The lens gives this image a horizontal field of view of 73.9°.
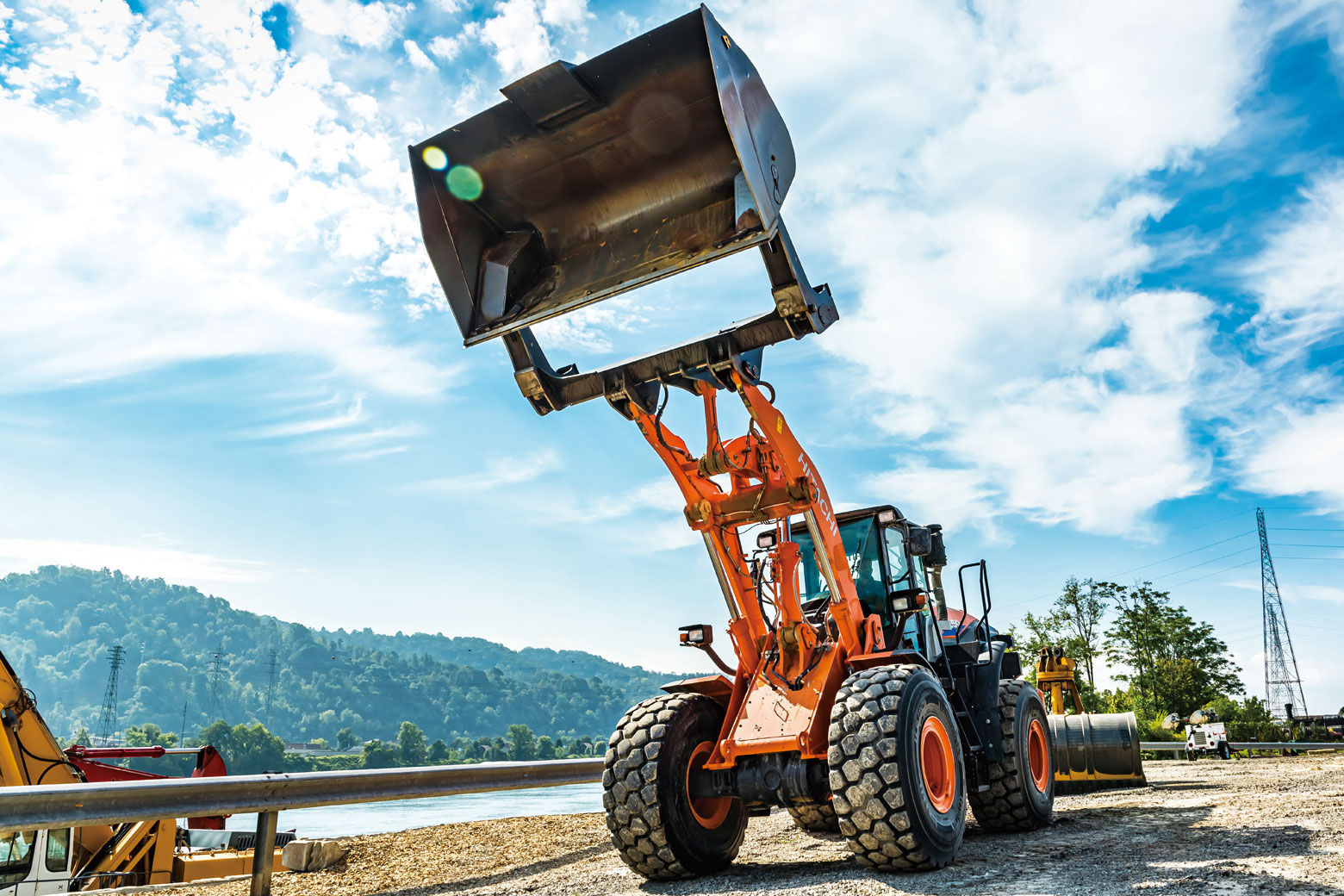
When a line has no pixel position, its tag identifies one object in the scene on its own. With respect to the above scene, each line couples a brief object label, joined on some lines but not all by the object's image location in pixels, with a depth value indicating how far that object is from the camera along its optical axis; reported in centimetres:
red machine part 898
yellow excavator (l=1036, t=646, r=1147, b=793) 1083
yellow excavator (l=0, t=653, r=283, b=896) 726
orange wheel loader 483
